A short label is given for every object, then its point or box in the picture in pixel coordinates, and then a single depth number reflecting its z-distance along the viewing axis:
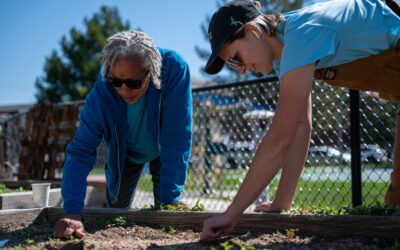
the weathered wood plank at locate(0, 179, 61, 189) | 4.80
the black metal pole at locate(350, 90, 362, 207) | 3.00
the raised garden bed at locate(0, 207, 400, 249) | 1.74
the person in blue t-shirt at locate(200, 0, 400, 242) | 1.48
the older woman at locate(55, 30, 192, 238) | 2.23
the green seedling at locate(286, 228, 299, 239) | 1.88
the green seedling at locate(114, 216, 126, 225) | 2.34
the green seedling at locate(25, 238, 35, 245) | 1.94
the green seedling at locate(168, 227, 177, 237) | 2.14
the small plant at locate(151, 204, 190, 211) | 2.32
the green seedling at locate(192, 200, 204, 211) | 2.27
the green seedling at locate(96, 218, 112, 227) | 2.35
